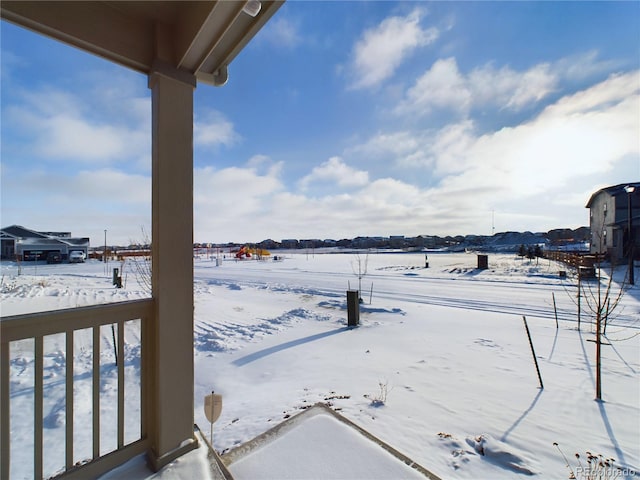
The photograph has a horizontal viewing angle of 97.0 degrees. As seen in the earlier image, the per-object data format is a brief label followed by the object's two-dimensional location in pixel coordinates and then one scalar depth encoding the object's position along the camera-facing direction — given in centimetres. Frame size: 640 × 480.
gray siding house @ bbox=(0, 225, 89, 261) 1872
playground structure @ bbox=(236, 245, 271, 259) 3334
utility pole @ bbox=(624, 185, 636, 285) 694
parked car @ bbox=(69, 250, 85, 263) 2627
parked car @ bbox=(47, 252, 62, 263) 2552
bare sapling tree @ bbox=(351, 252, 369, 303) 1741
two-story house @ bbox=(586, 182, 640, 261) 1648
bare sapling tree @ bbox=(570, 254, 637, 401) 318
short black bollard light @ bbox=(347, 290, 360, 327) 624
